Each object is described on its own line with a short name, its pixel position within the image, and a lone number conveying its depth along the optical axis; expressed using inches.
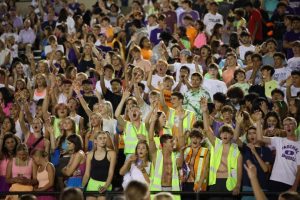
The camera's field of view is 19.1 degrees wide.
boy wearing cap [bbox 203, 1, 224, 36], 766.2
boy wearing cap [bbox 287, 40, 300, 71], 629.6
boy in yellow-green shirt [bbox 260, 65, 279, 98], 588.4
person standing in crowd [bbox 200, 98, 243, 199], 467.2
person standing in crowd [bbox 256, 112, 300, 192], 474.3
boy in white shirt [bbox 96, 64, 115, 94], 619.9
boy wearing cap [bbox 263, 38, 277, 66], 644.7
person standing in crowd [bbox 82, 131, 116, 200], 482.9
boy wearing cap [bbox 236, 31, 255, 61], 688.4
